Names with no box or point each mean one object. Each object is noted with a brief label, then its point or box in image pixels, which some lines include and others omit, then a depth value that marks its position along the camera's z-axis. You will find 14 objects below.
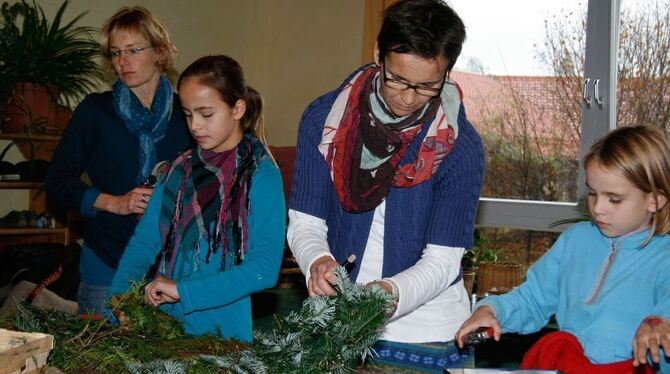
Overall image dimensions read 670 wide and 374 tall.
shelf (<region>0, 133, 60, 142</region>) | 5.22
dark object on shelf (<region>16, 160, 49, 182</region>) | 5.31
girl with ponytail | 2.40
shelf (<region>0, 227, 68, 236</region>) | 5.19
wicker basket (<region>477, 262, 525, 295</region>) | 5.91
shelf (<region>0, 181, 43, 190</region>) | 5.14
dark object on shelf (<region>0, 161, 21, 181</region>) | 5.20
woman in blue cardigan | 2.17
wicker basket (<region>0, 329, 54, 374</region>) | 1.65
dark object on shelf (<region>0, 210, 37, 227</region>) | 5.32
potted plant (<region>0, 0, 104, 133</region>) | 5.25
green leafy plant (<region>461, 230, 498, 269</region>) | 6.14
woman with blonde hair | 2.91
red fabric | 1.90
